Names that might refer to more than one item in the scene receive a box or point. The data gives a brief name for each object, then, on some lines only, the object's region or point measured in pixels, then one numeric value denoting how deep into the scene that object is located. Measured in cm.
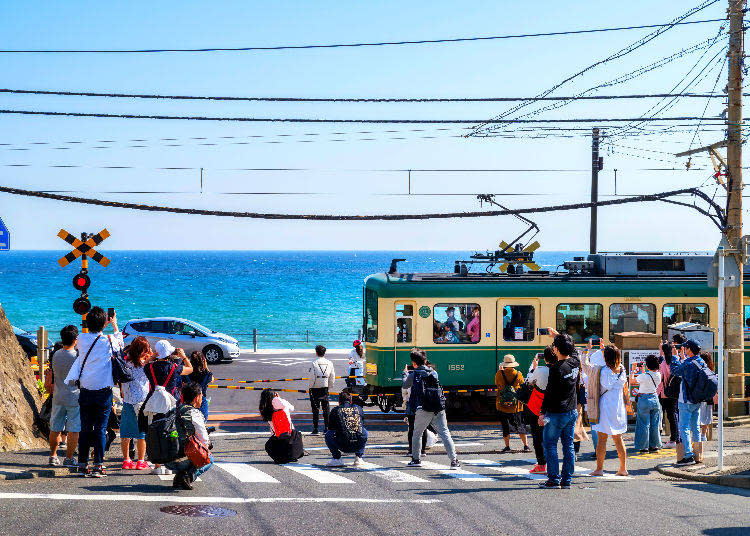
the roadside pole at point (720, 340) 1279
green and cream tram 2016
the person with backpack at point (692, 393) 1320
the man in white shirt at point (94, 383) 1059
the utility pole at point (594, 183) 3075
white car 3228
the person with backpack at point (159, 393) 1108
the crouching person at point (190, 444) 1034
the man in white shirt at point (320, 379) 1736
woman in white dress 1229
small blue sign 1348
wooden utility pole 1881
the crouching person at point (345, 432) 1338
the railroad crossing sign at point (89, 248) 1786
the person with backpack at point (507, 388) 1487
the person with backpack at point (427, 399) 1312
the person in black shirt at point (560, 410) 1119
